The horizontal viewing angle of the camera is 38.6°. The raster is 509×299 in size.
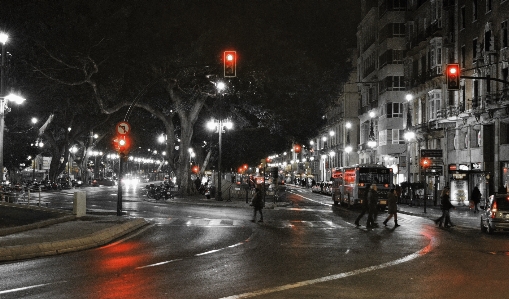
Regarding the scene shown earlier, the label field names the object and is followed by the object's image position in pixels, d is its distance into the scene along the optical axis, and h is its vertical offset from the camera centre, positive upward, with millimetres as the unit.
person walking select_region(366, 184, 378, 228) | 29781 -847
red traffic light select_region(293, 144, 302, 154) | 58931 +2945
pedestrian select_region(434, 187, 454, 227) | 30734 -978
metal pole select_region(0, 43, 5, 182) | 38278 +4504
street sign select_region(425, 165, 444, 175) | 49519 +1023
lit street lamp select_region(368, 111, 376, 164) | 79375 +5259
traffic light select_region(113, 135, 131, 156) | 31266 +1701
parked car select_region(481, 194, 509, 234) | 27312 -1118
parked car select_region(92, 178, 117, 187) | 103688 +199
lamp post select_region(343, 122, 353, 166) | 93625 +5924
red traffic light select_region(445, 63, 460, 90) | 30203 +4502
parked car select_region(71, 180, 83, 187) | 93694 +42
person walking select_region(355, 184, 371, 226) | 30725 -933
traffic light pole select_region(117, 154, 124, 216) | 31623 -747
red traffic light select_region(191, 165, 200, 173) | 70000 +1424
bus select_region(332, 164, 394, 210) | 46688 +196
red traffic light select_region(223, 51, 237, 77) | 23734 +3964
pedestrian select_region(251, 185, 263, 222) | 32228 -794
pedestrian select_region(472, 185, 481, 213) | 43719 -768
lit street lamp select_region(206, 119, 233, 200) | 53784 +4530
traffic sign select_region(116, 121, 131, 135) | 30991 +2364
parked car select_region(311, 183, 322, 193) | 86250 -507
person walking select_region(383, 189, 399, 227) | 31002 -897
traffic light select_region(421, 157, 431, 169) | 45156 +1370
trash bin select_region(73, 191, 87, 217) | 29828 -831
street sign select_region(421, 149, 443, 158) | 49156 +2100
